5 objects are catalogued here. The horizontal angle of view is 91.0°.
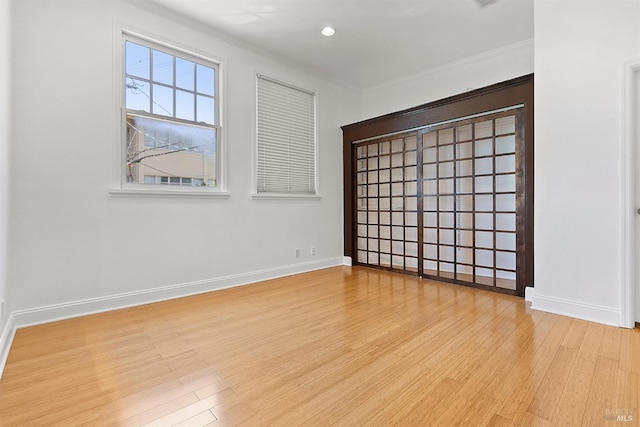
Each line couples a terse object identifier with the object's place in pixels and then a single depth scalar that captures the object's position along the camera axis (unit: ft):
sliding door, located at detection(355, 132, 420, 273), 14.67
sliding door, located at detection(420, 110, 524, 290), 12.03
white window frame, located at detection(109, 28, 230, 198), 10.03
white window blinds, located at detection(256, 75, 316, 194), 13.89
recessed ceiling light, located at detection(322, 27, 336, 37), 12.00
